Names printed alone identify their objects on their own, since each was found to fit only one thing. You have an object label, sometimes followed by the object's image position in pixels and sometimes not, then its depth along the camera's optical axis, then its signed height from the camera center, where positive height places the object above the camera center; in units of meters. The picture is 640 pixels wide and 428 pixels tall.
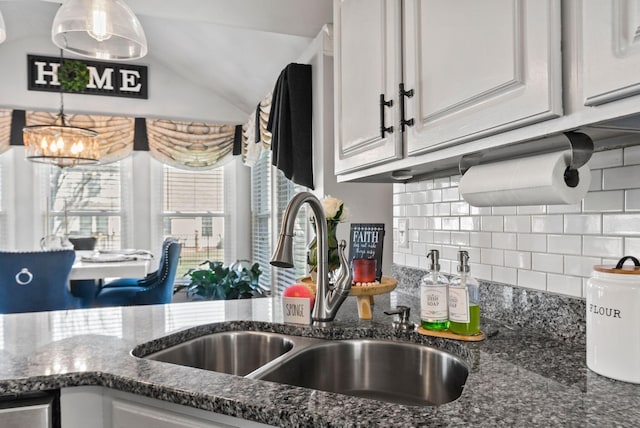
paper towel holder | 0.87 +0.13
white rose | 1.57 +0.03
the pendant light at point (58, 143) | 3.86 +0.63
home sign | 5.05 +1.57
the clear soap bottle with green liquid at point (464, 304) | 1.18 -0.23
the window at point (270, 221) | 3.83 -0.06
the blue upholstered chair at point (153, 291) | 3.71 -0.62
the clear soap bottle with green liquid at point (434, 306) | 1.23 -0.25
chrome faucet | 1.39 -0.20
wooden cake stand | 1.44 -0.24
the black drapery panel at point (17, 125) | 5.00 +0.99
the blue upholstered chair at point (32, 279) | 2.99 -0.41
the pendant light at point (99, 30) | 1.68 +0.73
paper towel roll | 0.90 +0.07
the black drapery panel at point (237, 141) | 5.79 +0.93
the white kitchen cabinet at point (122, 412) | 0.89 -0.40
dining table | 3.27 -0.37
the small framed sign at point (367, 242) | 1.69 -0.10
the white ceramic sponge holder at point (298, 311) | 1.41 -0.29
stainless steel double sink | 1.17 -0.41
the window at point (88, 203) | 5.30 +0.15
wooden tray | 1.16 -0.31
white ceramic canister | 0.82 -0.20
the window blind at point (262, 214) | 5.13 +0.01
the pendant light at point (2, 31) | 1.29 +0.52
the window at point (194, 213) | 5.74 +0.03
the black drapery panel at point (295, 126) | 3.22 +0.63
